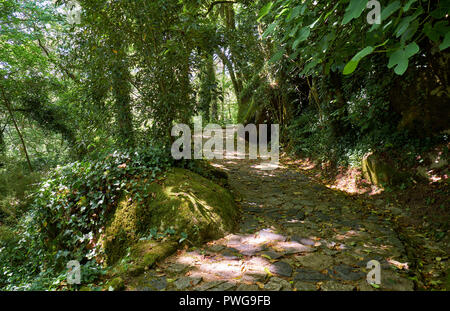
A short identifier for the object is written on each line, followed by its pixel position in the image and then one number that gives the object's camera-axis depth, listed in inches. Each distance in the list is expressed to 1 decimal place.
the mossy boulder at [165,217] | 125.8
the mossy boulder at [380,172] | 178.5
